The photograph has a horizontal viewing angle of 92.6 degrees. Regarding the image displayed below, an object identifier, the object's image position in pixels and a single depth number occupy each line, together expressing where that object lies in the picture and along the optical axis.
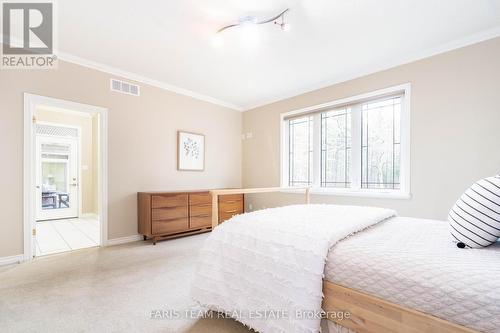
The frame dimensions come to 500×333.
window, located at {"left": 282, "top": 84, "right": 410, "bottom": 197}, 3.27
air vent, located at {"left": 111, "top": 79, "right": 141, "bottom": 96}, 3.54
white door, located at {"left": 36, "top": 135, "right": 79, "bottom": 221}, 5.39
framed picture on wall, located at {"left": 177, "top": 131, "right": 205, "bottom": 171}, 4.27
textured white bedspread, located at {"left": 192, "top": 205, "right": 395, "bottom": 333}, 1.21
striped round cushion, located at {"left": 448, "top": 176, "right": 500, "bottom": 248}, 1.17
